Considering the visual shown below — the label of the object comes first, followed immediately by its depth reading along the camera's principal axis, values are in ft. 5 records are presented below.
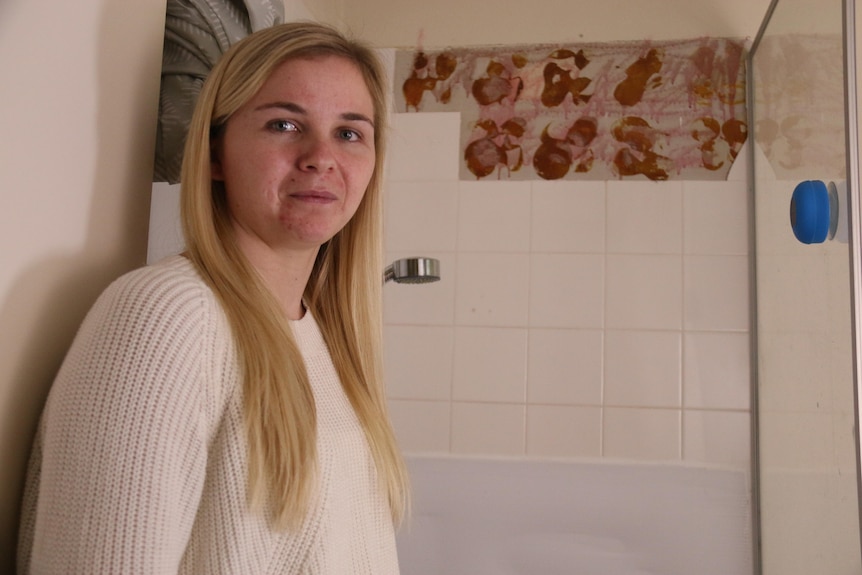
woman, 1.91
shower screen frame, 3.53
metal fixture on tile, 4.43
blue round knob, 3.89
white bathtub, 5.77
